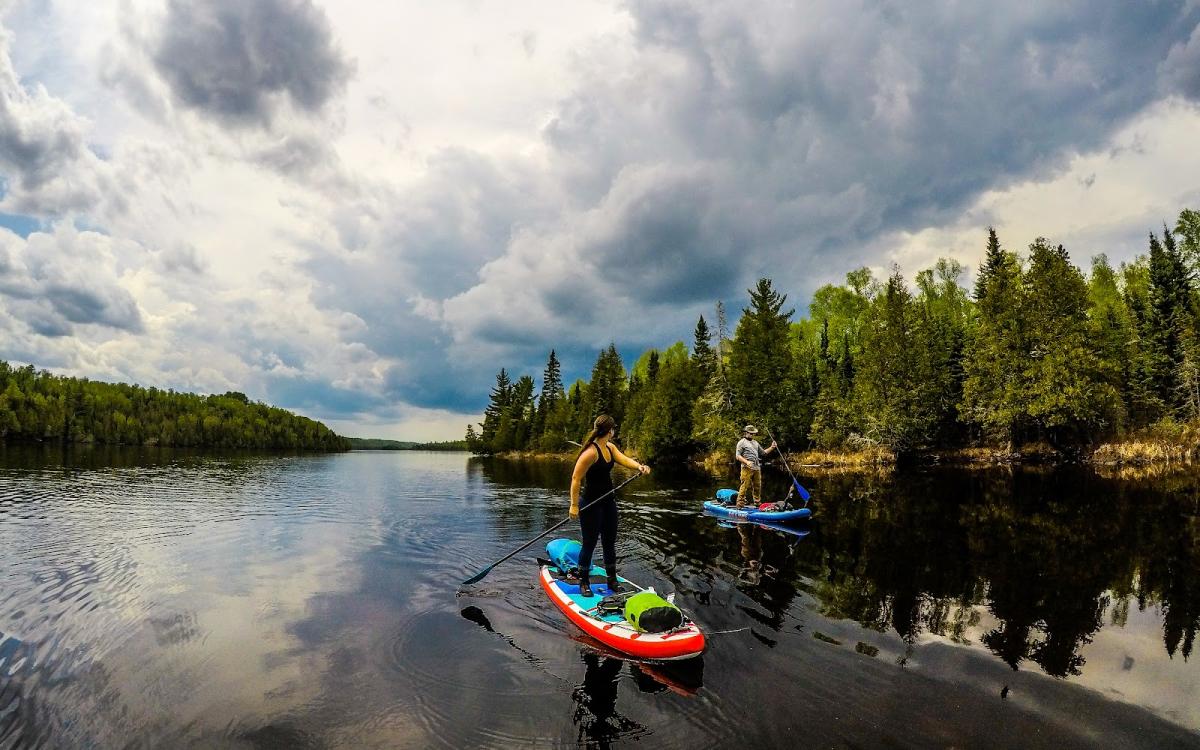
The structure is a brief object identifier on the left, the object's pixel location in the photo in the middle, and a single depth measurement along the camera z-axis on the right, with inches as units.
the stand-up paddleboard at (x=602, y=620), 270.5
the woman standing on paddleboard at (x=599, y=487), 356.8
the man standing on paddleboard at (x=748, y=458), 722.8
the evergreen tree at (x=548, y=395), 3784.5
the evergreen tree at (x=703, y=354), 2503.7
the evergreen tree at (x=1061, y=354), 1344.7
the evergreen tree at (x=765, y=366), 1831.9
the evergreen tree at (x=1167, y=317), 1604.3
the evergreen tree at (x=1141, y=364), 1563.7
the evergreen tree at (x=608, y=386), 3142.2
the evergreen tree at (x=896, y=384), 1562.5
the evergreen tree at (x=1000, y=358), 1466.5
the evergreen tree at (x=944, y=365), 1642.5
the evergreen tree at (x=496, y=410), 4335.6
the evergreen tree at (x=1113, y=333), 1443.3
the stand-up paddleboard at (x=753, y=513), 658.2
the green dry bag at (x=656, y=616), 276.2
